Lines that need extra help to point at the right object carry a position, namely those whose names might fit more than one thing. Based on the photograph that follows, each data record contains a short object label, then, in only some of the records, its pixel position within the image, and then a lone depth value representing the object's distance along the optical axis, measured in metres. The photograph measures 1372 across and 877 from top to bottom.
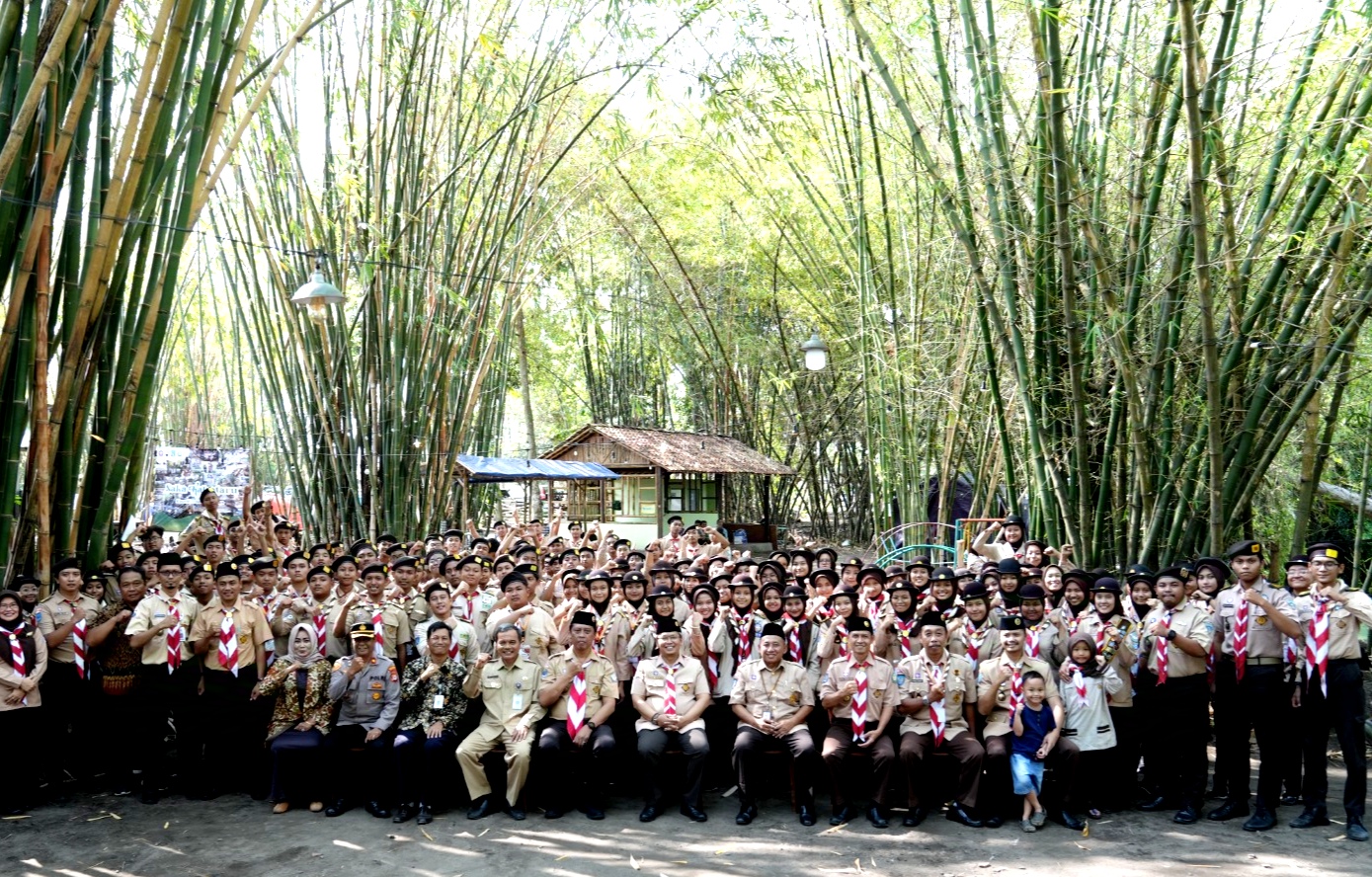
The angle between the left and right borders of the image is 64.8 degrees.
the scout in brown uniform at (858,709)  4.34
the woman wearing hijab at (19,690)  4.20
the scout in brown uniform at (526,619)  4.94
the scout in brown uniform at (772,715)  4.39
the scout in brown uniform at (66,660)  4.47
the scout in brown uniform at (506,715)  4.38
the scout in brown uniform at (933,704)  4.31
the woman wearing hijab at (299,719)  4.41
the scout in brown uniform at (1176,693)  4.39
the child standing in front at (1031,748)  4.19
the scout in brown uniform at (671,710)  4.42
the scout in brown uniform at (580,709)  4.43
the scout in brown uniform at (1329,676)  4.03
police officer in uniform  4.45
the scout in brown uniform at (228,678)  4.64
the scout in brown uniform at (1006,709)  4.22
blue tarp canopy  10.91
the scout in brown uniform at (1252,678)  4.12
